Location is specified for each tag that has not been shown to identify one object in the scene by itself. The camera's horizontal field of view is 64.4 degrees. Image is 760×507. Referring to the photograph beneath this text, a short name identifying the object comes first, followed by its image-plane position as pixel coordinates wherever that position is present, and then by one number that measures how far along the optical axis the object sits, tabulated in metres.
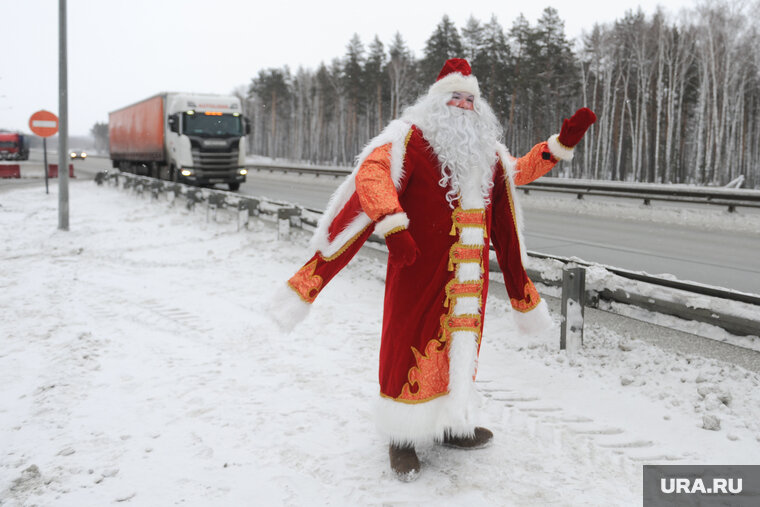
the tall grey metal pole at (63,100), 11.77
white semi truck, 19.83
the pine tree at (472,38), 43.03
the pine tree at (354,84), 52.77
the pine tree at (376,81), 49.56
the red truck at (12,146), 45.81
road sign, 16.31
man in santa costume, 3.03
